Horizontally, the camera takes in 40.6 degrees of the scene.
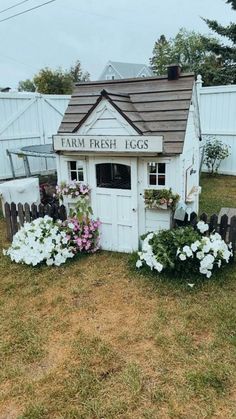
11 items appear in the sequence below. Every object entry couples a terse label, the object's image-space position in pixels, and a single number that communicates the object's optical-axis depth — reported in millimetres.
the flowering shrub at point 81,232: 4844
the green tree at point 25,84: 51369
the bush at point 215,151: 9679
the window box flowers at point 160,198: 4367
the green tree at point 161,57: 32213
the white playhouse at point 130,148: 4340
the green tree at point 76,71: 35031
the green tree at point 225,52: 17438
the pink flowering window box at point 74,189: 4867
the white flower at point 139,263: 4344
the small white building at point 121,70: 33500
